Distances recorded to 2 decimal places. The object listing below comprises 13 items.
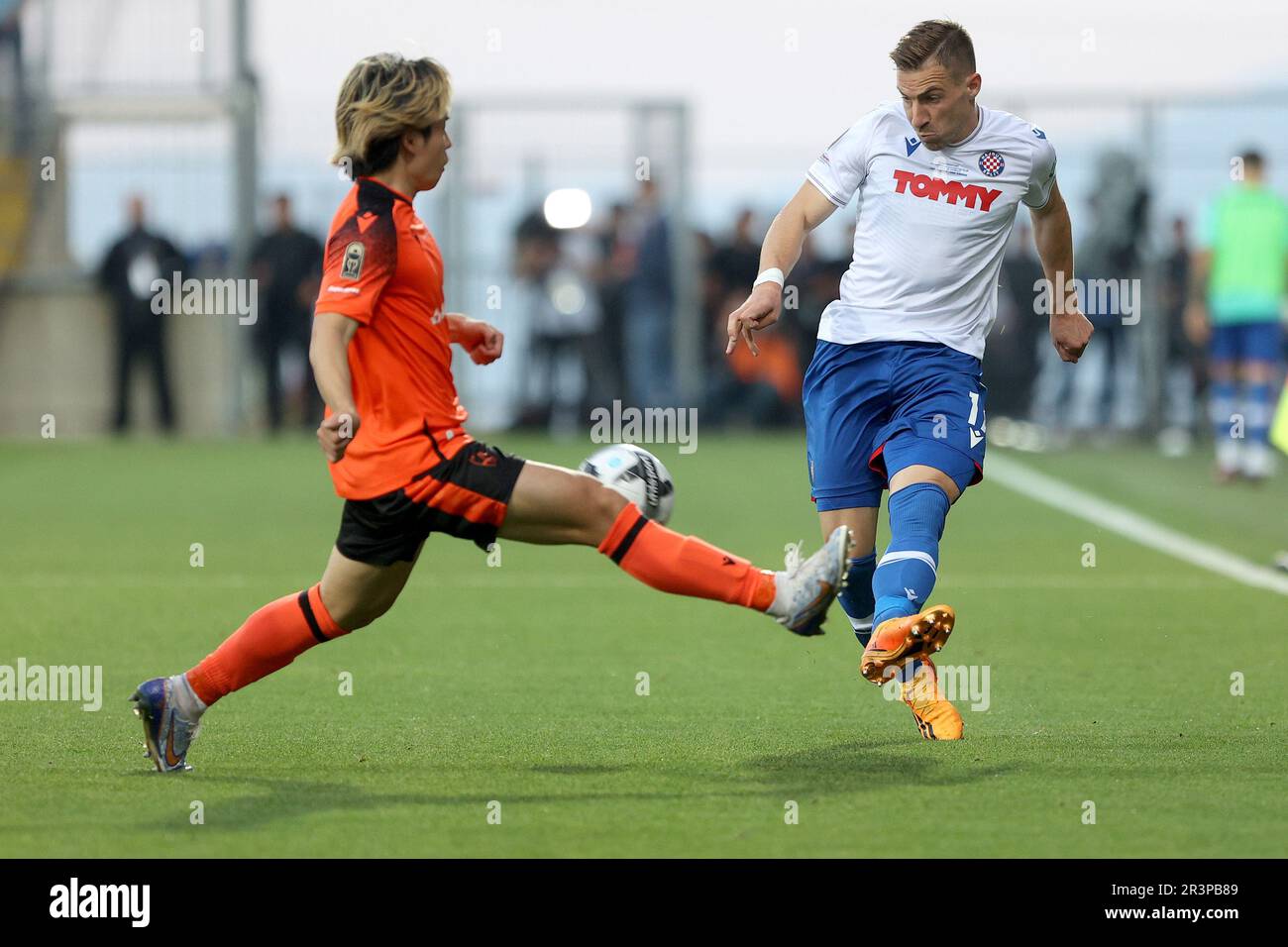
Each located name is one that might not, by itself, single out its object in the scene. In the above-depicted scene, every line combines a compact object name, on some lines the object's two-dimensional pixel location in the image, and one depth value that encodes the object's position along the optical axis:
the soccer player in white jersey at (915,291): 6.20
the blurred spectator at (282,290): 22.00
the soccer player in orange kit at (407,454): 5.46
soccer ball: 5.83
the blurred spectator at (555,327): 22.72
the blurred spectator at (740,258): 22.16
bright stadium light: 22.81
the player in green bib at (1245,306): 16.17
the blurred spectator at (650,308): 22.41
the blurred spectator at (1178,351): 22.30
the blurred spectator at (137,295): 21.89
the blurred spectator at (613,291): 22.64
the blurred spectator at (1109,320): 21.55
